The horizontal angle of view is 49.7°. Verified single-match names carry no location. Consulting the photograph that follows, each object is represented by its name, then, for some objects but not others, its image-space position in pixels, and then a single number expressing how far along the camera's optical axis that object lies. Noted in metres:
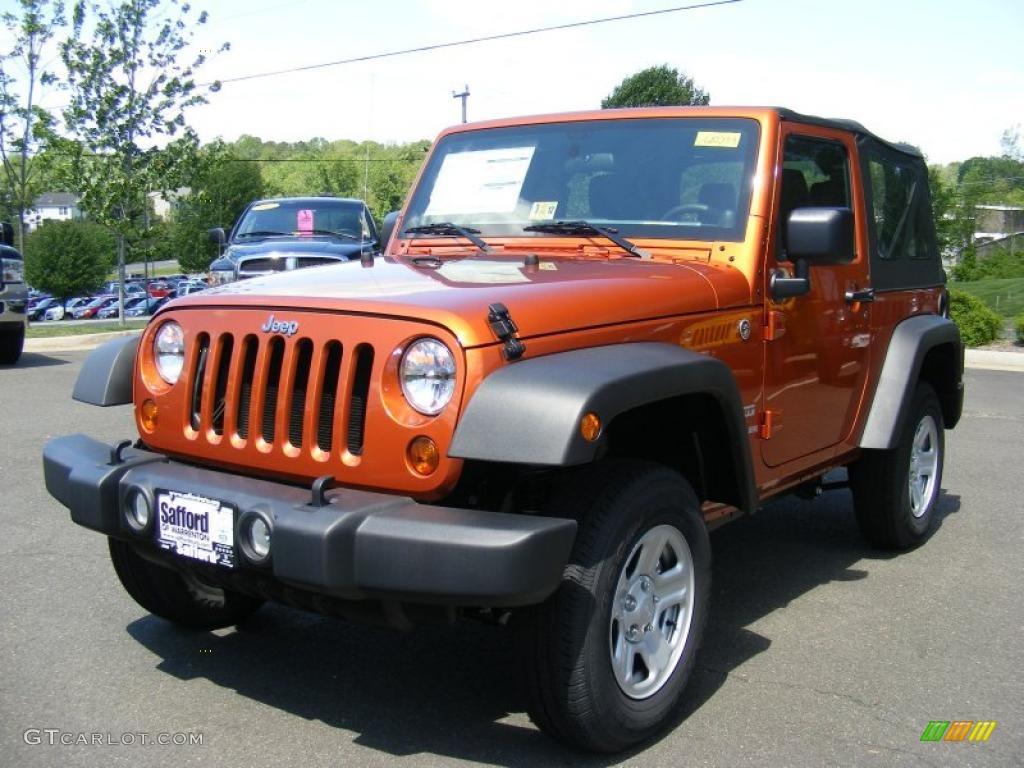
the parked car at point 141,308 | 42.06
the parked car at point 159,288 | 52.36
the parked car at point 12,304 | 12.21
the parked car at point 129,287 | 56.19
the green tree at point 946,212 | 44.66
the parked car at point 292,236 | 12.62
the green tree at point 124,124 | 18.39
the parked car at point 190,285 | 40.95
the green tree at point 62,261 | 59.53
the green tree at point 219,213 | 76.88
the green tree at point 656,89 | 45.47
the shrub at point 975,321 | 16.52
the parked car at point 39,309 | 50.97
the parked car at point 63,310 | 49.55
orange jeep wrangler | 2.80
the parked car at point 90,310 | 48.38
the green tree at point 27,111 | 18.64
